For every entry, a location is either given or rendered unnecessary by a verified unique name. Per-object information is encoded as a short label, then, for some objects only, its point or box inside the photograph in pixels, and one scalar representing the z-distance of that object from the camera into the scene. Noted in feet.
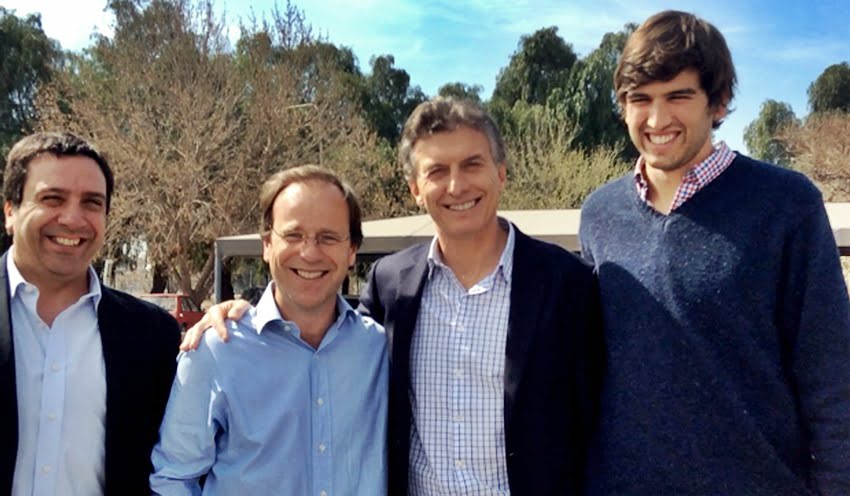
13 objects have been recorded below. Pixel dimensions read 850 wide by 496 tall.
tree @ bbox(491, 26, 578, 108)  124.98
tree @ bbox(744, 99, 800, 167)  157.17
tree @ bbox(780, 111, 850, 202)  87.45
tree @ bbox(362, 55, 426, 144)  114.62
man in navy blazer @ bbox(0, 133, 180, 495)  7.46
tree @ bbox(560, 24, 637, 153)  106.83
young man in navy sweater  7.14
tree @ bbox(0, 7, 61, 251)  93.97
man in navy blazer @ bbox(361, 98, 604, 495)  8.01
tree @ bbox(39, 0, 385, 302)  57.52
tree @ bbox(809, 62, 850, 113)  176.01
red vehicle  55.36
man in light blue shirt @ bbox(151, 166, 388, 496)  7.32
